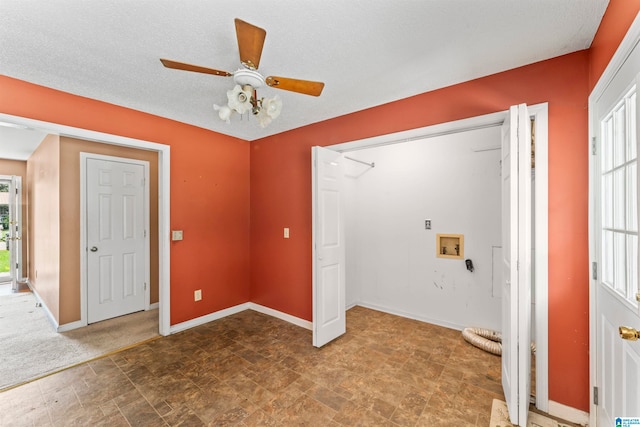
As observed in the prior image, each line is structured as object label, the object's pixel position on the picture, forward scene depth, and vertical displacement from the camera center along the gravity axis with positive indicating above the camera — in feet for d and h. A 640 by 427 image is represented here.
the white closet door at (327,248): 9.12 -1.22
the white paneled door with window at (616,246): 3.80 -0.56
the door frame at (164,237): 9.96 -0.85
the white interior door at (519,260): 5.44 -0.98
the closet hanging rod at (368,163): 12.64 +2.46
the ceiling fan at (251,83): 4.40 +2.59
